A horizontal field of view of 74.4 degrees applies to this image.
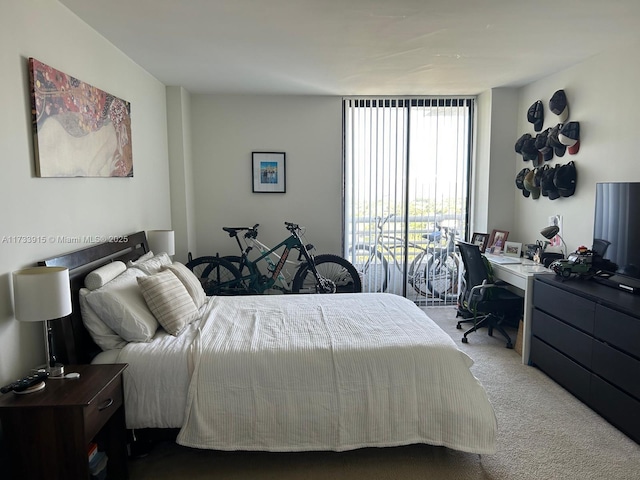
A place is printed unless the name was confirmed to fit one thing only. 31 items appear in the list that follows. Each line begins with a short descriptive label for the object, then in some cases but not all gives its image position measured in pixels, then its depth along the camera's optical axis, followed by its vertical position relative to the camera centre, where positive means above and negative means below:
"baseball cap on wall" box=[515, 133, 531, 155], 4.31 +0.61
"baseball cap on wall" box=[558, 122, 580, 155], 3.65 +0.56
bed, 2.16 -0.99
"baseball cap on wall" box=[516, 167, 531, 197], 4.44 +0.20
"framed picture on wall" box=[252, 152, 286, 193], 4.87 +0.34
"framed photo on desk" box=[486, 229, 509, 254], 4.53 -0.44
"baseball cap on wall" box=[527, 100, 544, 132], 4.12 +0.84
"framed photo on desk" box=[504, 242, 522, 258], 4.37 -0.51
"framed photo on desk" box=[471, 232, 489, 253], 4.70 -0.44
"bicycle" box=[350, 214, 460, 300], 5.10 -0.74
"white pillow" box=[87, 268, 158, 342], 2.31 -0.62
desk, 3.43 -0.69
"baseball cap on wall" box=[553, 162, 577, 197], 3.71 +0.19
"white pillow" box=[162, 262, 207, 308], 3.04 -0.59
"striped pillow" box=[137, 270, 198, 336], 2.54 -0.62
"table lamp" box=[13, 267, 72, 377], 1.84 -0.41
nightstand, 1.71 -0.94
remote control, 1.80 -0.79
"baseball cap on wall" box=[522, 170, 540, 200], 4.23 +0.16
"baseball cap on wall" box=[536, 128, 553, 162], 4.02 +0.53
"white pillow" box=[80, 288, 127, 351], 2.31 -0.70
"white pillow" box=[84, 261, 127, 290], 2.40 -0.43
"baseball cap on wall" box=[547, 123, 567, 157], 3.81 +0.52
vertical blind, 4.97 +0.11
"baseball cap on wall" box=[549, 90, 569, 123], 3.76 +0.85
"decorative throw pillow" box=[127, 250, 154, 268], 2.95 -0.43
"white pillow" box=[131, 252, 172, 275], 2.97 -0.46
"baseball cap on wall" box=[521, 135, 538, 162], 4.21 +0.51
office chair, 3.97 -0.92
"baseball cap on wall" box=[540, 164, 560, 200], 3.89 +0.15
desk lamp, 3.67 -0.28
